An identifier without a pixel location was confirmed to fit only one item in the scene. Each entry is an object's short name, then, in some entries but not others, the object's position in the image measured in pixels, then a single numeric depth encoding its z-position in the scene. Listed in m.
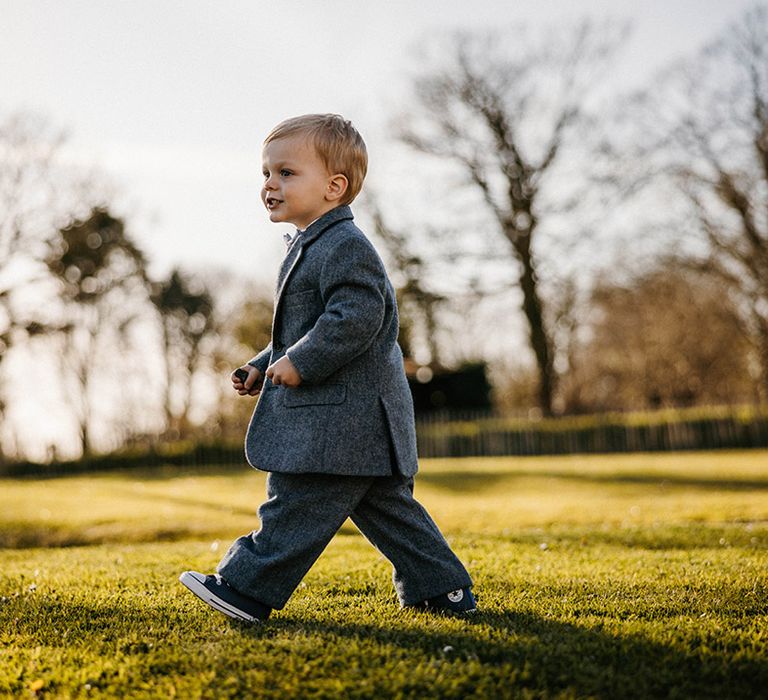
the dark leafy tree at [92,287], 26.27
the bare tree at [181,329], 35.03
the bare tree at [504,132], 24.20
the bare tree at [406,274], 24.34
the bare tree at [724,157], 21.64
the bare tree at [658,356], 37.62
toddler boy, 2.96
